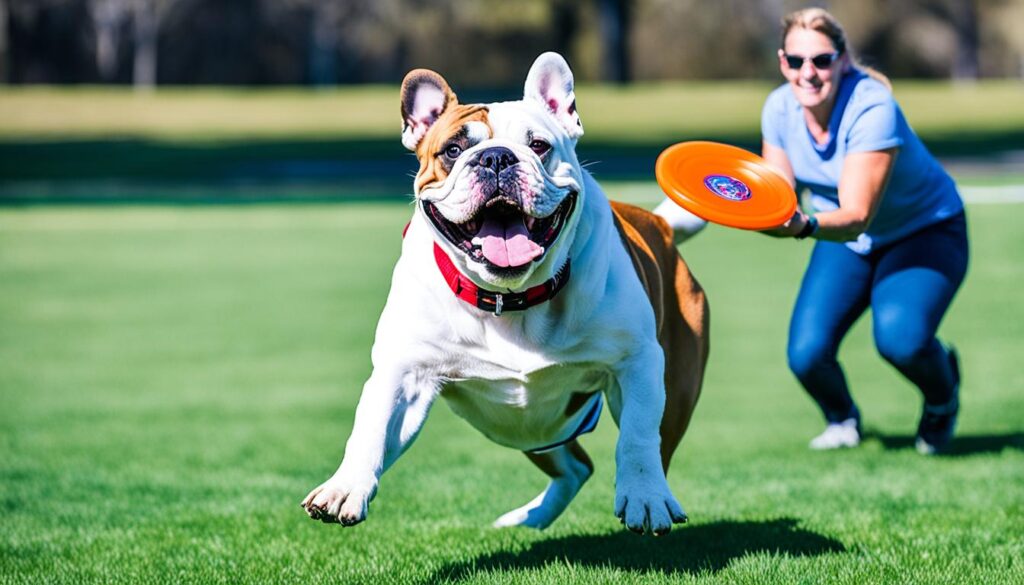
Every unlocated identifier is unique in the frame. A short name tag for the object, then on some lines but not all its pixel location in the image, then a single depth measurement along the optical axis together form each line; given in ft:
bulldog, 26.89
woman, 38.36
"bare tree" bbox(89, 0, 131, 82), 344.83
